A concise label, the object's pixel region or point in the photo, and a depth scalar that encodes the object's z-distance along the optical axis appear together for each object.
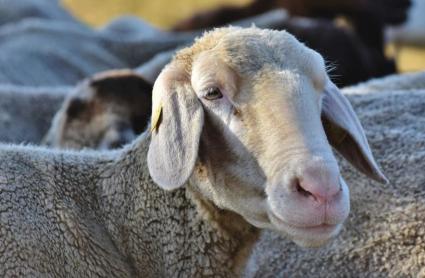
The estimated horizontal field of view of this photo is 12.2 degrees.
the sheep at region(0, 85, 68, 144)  11.54
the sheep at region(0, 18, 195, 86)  14.87
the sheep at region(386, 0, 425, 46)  26.42
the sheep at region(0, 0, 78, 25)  19.57
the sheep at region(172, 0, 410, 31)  20.44
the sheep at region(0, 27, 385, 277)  5.64
